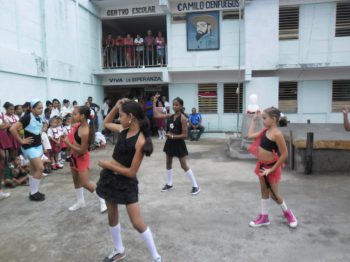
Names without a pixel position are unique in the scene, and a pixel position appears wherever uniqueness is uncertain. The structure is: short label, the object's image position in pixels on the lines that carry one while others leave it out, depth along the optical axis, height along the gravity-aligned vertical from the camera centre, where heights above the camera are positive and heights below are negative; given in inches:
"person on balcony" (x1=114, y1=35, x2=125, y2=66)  577.0 +94.5
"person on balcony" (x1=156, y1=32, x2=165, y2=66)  564.4 +98.2
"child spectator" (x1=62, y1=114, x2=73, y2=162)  349.4 -25.7
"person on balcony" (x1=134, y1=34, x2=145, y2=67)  570.7 +96.1
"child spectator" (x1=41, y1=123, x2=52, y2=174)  302.0 -41.3
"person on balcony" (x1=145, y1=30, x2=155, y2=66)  567.8 +98.2
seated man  514.3 -39.0
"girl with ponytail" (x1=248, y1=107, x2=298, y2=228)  159.0 -29.9
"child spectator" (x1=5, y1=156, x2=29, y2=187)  253.0 -58.0
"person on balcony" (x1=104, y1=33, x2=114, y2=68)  581.3 +95.0
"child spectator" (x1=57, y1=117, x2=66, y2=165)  331.0 -49.4
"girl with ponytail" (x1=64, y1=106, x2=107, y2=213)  177.3 -23.9
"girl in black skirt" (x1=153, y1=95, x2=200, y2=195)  221.9 -25.8
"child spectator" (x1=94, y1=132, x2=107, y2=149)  446.0 -53.4
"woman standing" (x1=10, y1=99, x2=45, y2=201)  210.5 -26.8
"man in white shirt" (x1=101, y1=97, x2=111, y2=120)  559.8 -7.2
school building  518.3 +78.8
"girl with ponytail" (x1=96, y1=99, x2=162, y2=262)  116.4 -23.4
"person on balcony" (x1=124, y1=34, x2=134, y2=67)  571.5 +96.8
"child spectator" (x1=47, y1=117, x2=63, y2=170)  315.9 -37.1
